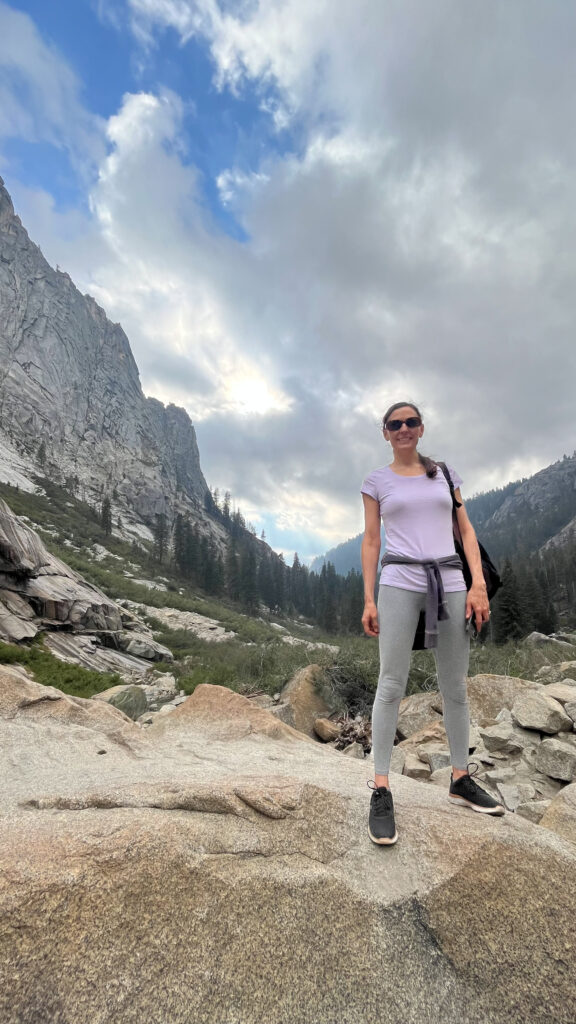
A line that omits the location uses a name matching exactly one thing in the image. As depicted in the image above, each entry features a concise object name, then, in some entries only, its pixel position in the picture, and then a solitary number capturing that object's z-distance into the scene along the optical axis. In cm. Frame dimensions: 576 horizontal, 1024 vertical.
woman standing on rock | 270
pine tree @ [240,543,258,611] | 6594
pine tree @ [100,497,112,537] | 5785
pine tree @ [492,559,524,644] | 4000
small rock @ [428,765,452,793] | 428
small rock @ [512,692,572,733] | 539
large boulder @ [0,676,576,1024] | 157
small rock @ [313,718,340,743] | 817
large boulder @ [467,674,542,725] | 745
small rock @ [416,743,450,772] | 498
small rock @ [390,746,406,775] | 515
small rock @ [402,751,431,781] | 494
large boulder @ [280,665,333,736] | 919
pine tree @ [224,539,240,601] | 6756
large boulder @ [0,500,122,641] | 1375
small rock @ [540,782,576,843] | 284
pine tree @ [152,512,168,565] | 6357
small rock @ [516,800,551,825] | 337
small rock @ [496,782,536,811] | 379
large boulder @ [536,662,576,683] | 1030
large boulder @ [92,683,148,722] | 909
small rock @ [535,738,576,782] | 433
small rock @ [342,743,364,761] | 661
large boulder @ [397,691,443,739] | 824
